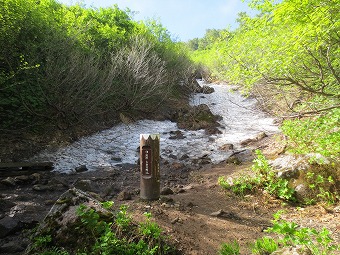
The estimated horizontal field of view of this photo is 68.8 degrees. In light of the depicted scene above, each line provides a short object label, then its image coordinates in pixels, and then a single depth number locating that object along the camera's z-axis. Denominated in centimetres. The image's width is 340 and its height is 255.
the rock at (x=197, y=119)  1384
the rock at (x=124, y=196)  533
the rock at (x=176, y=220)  393
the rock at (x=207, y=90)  2440
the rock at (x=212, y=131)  1280
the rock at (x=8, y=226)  388
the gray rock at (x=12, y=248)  338
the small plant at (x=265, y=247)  304
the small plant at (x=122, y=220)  326
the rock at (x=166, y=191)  585
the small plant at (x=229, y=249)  320
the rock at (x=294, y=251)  259
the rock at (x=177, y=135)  1220
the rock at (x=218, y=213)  462
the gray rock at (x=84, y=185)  611
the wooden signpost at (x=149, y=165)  457
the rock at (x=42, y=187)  618
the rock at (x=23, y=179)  651
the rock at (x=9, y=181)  625
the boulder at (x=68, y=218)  324
